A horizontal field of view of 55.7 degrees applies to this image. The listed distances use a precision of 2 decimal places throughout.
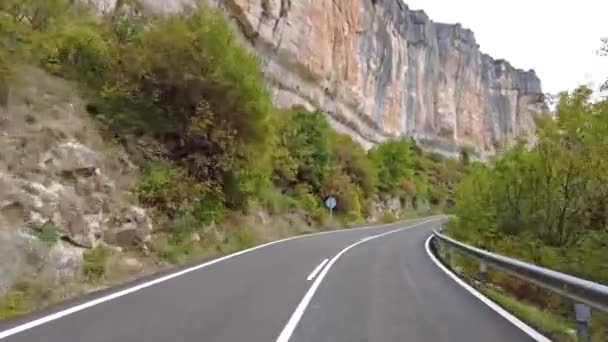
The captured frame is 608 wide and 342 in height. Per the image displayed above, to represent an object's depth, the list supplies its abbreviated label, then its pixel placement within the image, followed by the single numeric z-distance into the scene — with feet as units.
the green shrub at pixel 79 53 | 65.10
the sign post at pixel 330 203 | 142.61
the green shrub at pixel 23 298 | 26.69
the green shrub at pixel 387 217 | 193.65
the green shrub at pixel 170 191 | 55.82
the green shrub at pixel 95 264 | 37.35
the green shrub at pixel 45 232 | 35.86
